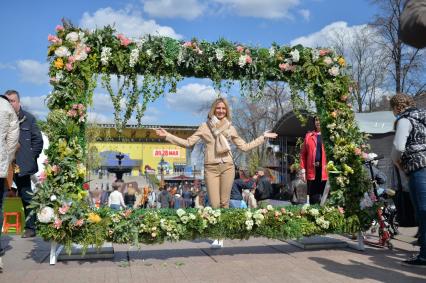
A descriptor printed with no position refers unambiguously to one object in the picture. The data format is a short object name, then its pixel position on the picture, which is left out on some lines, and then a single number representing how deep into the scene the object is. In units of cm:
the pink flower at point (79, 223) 511
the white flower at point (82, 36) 552
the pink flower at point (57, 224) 505
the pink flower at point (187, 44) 580
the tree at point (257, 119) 4088
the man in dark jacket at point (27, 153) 697
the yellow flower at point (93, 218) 520
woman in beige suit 634
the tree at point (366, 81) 3353
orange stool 783
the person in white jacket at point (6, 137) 476
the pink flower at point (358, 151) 623
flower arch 530
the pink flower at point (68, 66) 537
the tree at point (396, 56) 2903
